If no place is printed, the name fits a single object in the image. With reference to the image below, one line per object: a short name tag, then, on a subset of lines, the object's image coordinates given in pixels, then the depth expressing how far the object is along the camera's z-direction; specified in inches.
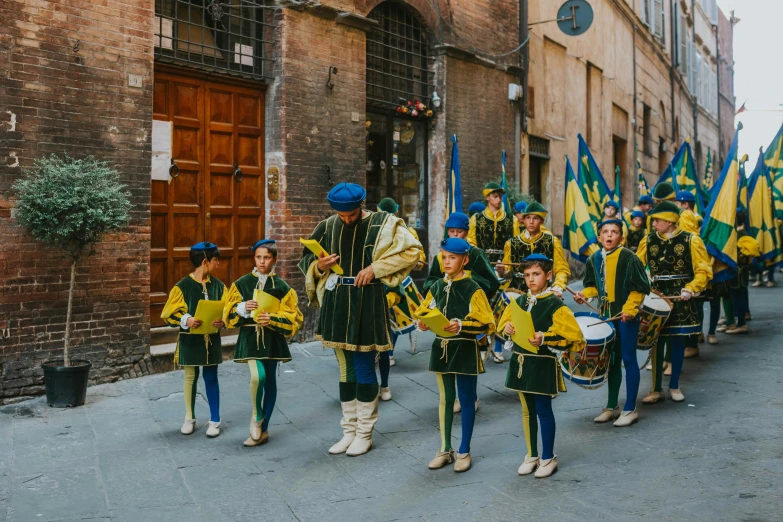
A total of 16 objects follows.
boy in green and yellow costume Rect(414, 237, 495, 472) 221.6
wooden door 362.9
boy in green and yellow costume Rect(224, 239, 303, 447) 244.7
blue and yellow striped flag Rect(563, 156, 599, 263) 400.8
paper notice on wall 357.1
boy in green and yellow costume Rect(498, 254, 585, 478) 211.0
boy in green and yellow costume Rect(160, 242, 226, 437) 251.3
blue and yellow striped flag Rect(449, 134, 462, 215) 432.6
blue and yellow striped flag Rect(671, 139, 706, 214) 520.1
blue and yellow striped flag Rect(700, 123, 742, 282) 351.3
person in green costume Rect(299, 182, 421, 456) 236.2
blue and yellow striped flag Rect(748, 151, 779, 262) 443.5
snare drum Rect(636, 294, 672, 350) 278.5
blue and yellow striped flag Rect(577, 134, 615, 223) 459.5
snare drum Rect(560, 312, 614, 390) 242.4
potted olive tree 285.1
